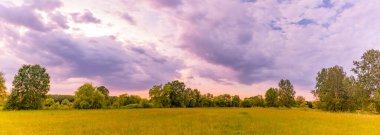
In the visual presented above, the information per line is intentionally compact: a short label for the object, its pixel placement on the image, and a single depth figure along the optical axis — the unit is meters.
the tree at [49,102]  95.03
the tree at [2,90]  75.52
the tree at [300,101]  145.51
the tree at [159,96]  115.94
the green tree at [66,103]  103.50
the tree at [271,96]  144.25
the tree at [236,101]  162.34
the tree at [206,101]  140.34
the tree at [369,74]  57.26
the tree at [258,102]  166.75
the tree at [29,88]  76.56
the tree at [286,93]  128.62
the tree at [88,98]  89.38
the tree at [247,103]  166.12
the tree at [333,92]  80.81
